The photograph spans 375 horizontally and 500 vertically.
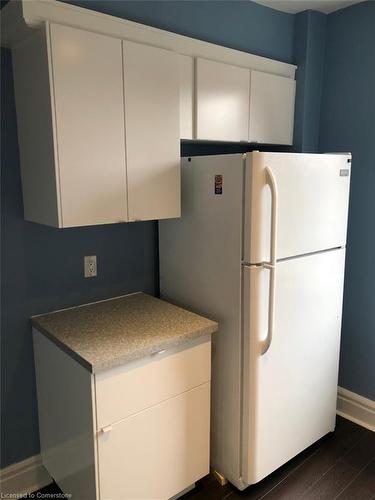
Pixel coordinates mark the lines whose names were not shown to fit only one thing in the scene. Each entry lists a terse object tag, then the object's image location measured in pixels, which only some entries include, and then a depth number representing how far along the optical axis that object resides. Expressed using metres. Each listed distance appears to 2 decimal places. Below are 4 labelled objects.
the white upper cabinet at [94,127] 1.59
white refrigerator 1.81
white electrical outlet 2.11
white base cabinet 1.60
